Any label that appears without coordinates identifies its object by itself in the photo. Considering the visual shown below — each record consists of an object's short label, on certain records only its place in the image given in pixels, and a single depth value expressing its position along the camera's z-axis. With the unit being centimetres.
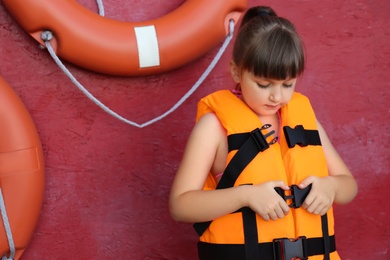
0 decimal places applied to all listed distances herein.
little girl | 264
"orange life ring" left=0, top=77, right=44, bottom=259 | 284
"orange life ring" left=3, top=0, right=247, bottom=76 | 286
